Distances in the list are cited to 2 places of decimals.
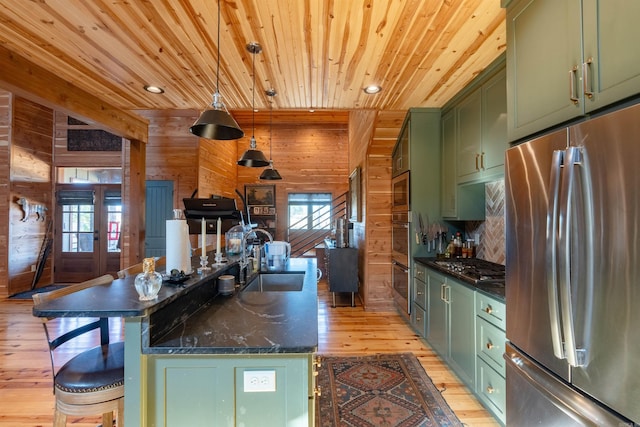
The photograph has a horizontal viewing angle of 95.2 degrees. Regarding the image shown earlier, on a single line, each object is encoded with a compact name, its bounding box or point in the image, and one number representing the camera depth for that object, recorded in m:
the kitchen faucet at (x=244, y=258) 2.37
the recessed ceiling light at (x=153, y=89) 2.99
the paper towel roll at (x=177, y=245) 1.62
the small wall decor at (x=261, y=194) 8.44
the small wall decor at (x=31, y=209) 5.64
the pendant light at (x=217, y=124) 1.91
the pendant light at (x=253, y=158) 3.39
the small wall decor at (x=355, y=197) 5.14
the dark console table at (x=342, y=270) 4.74
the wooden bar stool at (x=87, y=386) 1.25
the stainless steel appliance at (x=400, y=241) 3.66
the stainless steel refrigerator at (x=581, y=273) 0.93
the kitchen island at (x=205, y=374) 1.17
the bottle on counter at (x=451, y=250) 3.42
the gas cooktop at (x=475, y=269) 2.25
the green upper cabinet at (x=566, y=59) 1.03
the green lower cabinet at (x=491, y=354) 1.88
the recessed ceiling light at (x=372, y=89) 2.95
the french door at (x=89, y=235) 6.39
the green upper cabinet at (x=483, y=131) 2.31
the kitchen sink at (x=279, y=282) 2.62
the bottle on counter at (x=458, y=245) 3.39
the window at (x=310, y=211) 8.51
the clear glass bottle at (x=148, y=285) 1.25
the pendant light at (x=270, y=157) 3.11
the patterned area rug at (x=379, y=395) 2.07
